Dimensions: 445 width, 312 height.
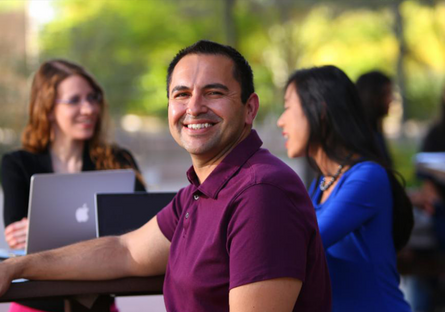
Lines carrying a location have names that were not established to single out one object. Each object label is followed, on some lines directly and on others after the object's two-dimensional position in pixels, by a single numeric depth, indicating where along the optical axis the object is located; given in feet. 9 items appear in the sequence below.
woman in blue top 8.68
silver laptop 9.66
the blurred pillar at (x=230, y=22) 45.24
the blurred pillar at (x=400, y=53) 57.72
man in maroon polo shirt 6.23
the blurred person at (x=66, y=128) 12.01
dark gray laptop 9.63
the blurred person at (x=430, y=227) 18.43
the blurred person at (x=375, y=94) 16.51
